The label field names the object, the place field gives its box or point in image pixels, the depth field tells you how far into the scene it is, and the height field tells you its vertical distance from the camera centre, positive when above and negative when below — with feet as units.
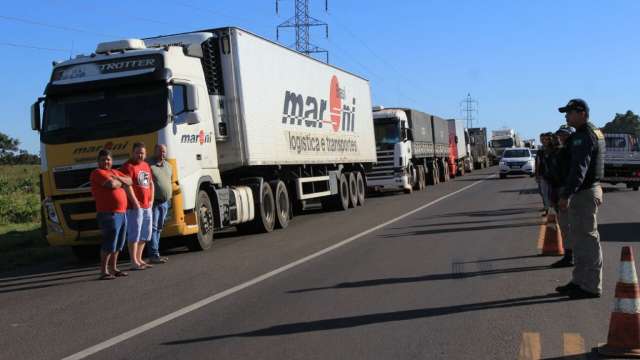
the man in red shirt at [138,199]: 36.76 -0.58
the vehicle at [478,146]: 211.76 +2.79
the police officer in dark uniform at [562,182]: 29.04 -1.42
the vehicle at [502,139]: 233.76 +4.39
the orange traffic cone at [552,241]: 35.32 -4.19
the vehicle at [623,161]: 89.66 -2.06
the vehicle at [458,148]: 159.33 +2.14
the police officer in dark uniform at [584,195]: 24.97 -1.59
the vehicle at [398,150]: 100.63 +1.67
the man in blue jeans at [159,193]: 39.06 -0.38
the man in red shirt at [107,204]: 35.27 -0.65
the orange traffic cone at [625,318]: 18.13 -4.15
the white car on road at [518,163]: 136.36 -1.90
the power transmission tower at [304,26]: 153.69 +28.96
